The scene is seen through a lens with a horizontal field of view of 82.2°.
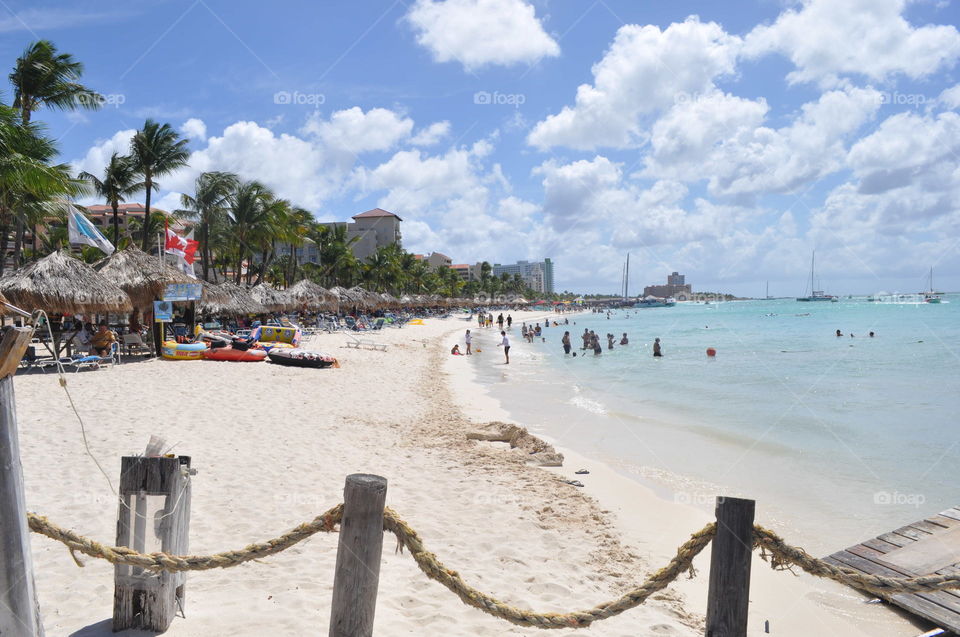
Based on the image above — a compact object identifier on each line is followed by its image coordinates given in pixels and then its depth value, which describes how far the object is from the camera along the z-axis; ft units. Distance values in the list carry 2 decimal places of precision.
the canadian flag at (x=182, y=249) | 53.73
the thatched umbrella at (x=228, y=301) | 67.77
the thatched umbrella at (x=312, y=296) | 97.71
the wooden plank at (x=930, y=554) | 14.53
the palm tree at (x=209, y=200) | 100.27
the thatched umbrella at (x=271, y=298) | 86.33
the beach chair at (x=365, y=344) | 73.56
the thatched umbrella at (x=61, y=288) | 41.11
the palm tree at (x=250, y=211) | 102.37
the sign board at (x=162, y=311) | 49.44
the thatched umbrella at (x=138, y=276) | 49.90
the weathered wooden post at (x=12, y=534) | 7.38
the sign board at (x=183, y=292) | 51.24
